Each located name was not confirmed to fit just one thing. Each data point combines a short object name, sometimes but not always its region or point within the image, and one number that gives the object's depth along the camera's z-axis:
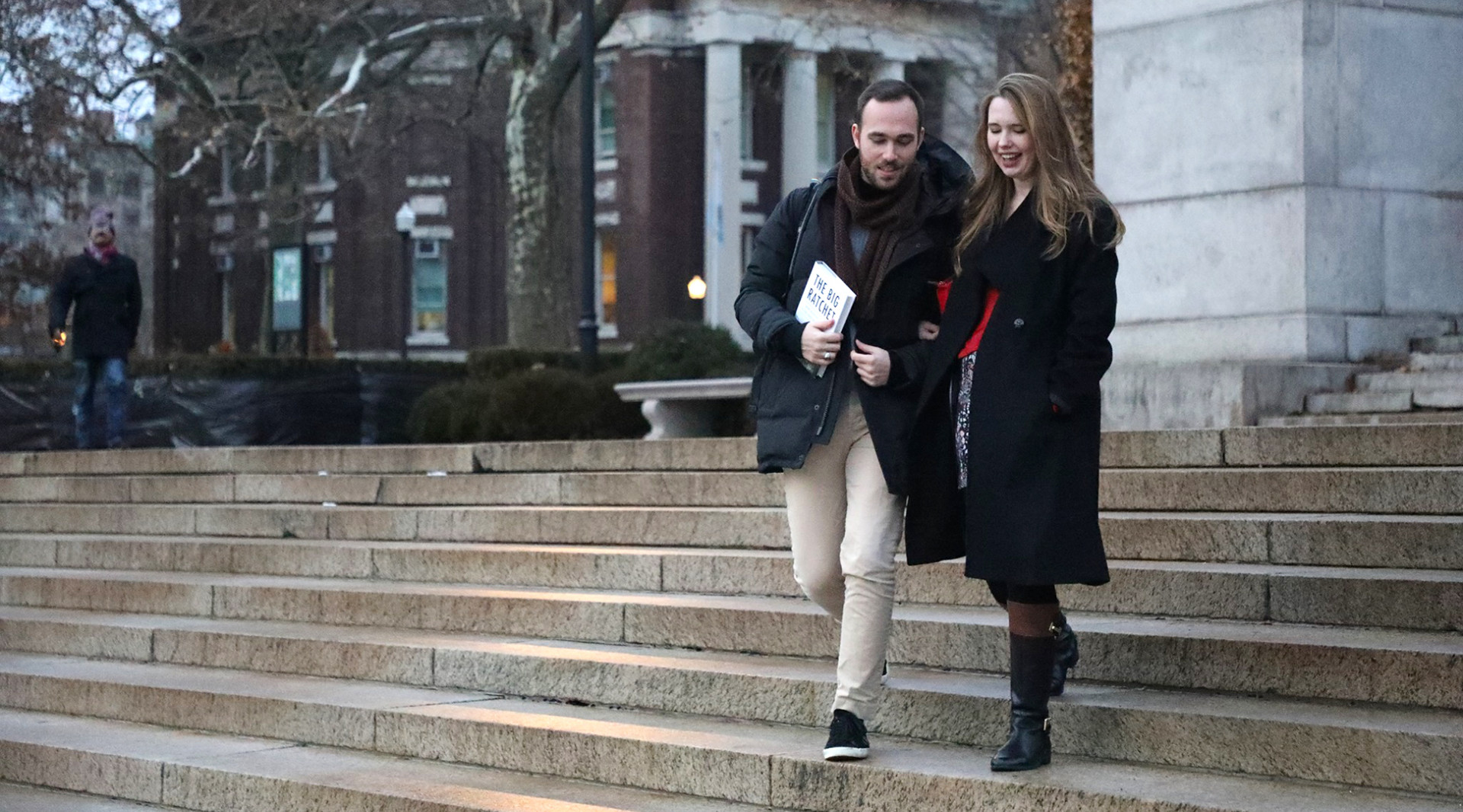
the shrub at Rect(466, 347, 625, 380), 23.20
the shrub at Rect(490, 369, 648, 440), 19.81
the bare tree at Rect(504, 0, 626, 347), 27.59
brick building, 47.53
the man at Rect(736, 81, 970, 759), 6.15
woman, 5.80
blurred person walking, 17.12
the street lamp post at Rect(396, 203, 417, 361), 33.47
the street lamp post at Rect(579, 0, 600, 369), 22.05
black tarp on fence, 22.94
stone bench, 17.38
